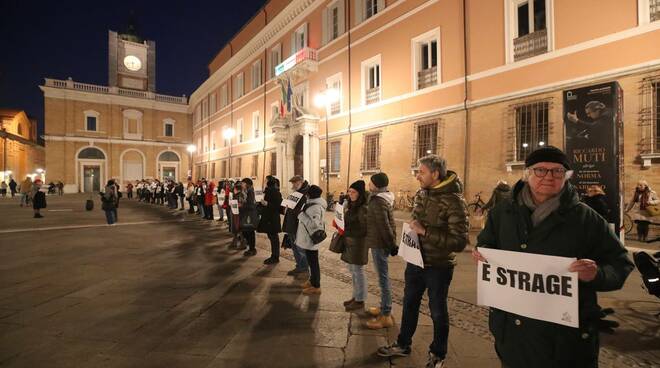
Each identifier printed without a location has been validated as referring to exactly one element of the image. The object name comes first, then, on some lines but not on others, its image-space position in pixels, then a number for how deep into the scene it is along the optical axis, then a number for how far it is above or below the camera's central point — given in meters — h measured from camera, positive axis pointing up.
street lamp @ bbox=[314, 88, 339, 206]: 19.35 +4.61
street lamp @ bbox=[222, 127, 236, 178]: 26.44 +4.07
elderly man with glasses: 1.95 -0.37
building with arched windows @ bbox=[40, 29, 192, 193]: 40.94 +7.44
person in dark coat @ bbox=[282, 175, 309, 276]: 6.57 -0.79
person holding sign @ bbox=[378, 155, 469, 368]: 3.01 -0.41
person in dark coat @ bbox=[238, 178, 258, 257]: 8.23 -0.66
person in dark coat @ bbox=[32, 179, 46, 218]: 15.99 -0.55
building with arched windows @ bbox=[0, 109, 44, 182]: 40.03 +4.97
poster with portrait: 6.64 +0.91
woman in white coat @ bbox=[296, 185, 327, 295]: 5.52 -0.69
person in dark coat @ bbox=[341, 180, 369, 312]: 4.58 -0.67
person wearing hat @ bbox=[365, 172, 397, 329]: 4.16 -0.62
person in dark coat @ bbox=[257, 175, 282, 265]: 7.36 -0.65
